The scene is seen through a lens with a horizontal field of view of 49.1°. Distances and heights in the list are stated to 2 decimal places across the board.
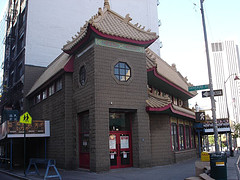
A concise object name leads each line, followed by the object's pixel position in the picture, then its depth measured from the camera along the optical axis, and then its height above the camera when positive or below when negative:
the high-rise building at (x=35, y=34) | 31.36 +11.70
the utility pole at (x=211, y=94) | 12.93 +1.32
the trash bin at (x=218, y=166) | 11.26 -1.99
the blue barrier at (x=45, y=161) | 13.47 -2.01
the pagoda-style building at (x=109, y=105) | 16.75 +1.21
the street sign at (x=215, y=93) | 13.98 +1.43
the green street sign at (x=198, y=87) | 14.11 +1.77
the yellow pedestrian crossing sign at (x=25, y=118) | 15.81 +0.38
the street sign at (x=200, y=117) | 14.23 +0.18
